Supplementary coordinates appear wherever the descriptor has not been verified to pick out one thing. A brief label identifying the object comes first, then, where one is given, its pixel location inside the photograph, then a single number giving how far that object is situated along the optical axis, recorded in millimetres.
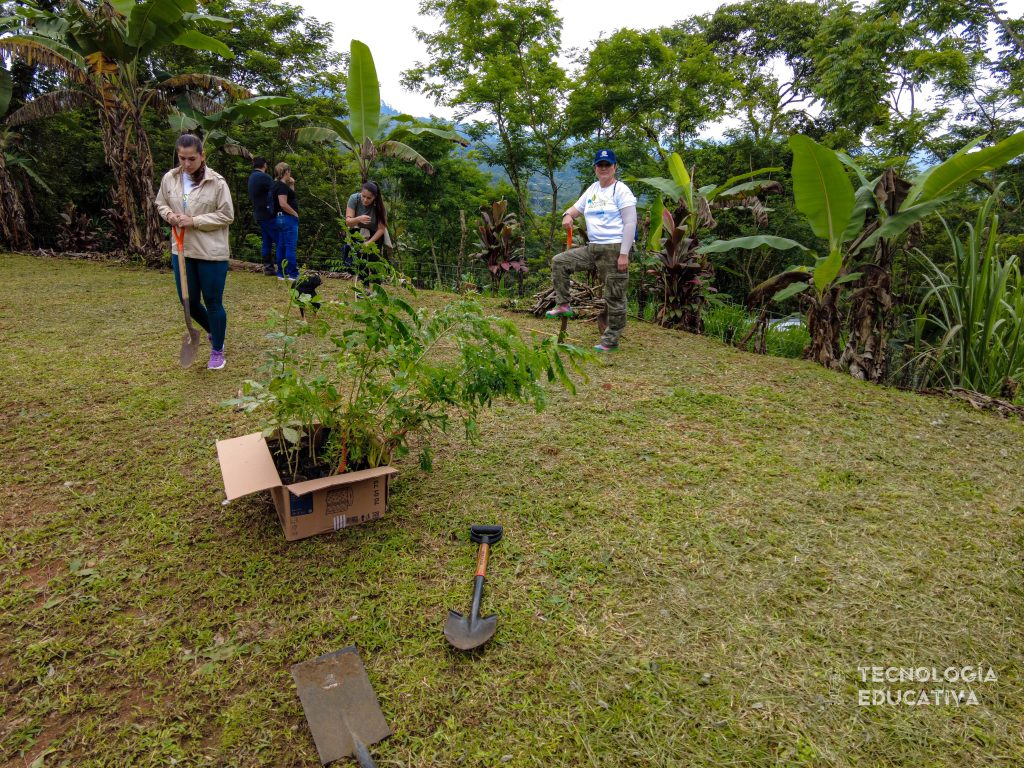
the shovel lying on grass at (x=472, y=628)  1690
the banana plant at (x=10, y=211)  9812
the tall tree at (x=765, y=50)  15508
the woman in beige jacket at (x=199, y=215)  3629
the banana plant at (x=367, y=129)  7570
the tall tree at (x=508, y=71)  11977
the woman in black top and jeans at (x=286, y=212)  7188
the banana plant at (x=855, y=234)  4195
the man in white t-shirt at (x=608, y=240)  4859
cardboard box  2066
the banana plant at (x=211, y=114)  8375
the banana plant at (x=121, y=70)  7188
